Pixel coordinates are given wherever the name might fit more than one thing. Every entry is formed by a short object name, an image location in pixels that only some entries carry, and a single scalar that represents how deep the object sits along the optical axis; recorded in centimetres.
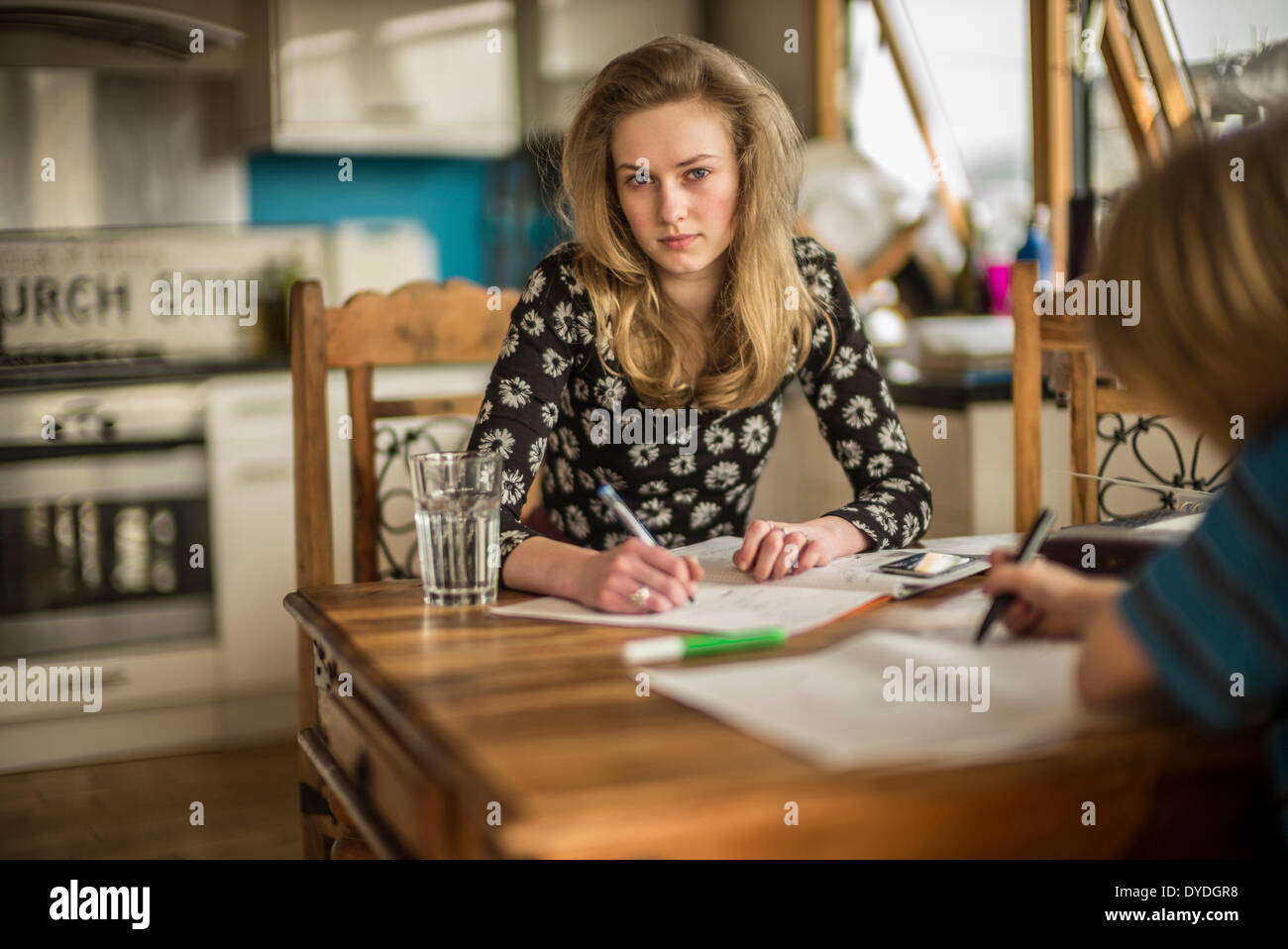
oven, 250
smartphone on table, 104
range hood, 290
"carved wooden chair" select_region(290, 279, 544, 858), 134
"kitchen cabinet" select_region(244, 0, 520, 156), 313
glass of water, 98
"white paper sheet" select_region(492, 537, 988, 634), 89
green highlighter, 78
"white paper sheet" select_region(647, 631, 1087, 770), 60
